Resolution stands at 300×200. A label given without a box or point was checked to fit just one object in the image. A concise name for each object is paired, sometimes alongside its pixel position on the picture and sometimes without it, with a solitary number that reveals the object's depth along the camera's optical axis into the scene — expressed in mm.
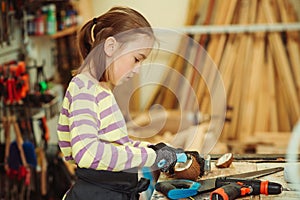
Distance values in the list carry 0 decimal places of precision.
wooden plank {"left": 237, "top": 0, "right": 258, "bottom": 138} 4453
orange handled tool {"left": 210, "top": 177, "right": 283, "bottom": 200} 1586
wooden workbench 1659
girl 1535
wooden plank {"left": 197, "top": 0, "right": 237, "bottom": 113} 4465
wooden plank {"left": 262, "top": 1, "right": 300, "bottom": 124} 4387
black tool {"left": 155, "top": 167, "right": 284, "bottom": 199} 1658
